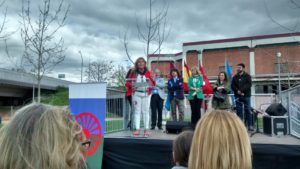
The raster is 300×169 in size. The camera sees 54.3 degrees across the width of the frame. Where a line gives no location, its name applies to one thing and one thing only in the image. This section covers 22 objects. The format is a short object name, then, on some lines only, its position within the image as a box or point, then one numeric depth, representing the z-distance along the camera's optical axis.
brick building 36.56
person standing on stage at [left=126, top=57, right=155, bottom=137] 6.64
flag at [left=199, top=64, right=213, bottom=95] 8.62
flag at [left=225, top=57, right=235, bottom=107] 11.07
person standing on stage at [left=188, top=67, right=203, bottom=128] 7.27
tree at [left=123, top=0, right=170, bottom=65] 11.16
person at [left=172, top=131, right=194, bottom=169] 2.42
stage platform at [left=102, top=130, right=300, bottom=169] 5.04
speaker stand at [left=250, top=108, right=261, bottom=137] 7.71
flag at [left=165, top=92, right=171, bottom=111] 8.18
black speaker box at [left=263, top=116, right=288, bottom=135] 6.82
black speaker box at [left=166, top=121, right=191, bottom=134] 6.93
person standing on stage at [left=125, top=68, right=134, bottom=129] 7.11
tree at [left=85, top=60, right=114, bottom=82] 32.34
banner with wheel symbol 5.77
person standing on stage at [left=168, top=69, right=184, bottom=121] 7.62
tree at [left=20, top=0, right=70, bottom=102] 9.41
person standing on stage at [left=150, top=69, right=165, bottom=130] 7.77
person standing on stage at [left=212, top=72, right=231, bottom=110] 7.40
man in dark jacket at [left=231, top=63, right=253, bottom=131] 7.41
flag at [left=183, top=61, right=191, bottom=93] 10.22
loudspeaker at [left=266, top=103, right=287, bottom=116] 7.11
